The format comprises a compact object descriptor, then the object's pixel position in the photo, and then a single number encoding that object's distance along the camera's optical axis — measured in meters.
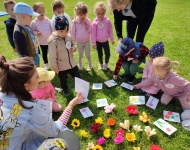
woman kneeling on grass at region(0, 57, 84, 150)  1.76
